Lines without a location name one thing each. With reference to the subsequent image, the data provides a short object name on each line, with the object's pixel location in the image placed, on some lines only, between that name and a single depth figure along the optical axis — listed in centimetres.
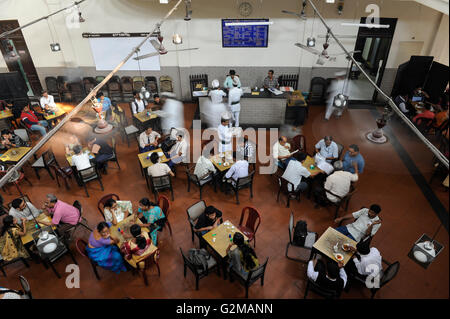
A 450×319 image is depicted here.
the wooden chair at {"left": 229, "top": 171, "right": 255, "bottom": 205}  672
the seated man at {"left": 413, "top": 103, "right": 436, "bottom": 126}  743
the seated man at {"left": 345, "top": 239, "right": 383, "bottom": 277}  467
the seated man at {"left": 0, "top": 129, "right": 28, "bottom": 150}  765
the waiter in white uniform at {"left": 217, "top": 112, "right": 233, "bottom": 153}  774
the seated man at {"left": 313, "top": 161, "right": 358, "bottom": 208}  608
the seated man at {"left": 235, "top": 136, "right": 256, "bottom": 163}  724
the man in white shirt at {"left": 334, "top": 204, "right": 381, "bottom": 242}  525
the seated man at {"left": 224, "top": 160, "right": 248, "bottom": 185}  660
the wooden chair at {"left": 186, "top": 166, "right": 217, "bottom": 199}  689
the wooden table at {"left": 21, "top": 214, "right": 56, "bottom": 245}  531
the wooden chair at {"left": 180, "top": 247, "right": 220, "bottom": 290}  500
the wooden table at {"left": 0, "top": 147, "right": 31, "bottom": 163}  730
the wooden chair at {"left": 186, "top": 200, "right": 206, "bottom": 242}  578
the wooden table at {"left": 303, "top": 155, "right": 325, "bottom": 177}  670
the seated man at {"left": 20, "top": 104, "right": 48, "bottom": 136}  899
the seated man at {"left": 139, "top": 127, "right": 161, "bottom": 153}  779
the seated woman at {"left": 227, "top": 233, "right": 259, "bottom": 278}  481
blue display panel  1036
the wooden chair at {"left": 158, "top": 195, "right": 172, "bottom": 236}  600
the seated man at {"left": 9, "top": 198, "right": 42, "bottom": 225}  548
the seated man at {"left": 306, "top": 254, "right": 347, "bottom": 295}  441
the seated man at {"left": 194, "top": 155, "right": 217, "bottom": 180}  675
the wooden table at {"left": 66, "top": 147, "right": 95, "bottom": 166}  731
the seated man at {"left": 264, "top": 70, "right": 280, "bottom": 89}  991
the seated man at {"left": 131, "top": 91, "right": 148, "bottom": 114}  902
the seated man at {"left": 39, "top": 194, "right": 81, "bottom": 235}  562
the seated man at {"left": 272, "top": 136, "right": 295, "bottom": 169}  724
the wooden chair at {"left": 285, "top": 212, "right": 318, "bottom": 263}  571
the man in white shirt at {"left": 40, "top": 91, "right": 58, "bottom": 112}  940
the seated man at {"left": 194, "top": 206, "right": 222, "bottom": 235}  548
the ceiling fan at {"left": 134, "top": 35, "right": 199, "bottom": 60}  674
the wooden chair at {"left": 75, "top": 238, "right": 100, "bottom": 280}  509
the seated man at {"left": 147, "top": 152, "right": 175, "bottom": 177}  660
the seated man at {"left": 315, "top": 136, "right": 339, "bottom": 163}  703
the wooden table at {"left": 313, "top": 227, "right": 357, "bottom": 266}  498
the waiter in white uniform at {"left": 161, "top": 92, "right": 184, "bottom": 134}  982
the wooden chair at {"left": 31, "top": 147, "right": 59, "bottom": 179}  760
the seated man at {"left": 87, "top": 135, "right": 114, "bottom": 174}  754
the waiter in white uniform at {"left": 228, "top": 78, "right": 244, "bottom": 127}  921
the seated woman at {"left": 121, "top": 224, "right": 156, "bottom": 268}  493
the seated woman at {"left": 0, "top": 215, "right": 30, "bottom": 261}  531
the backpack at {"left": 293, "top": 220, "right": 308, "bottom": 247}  547
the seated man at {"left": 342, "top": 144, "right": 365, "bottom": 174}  660
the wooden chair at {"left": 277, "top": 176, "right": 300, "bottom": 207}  666
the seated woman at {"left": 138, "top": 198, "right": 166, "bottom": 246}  566
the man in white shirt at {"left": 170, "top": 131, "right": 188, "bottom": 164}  725
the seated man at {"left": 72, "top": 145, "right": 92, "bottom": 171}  682
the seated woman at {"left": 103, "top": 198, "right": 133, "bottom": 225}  560
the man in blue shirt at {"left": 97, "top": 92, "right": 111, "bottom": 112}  879
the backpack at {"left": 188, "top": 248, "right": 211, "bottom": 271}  494
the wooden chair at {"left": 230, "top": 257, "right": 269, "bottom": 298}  479
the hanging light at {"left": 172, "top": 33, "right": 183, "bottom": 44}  823
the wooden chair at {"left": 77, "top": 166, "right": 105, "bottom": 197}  697
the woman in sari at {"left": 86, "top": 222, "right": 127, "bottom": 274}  513
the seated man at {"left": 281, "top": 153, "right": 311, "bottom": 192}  639
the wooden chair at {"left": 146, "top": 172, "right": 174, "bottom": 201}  674
